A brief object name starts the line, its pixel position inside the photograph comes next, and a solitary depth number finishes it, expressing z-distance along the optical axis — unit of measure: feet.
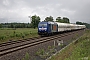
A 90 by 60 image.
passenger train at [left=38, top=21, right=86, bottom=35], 94.17
